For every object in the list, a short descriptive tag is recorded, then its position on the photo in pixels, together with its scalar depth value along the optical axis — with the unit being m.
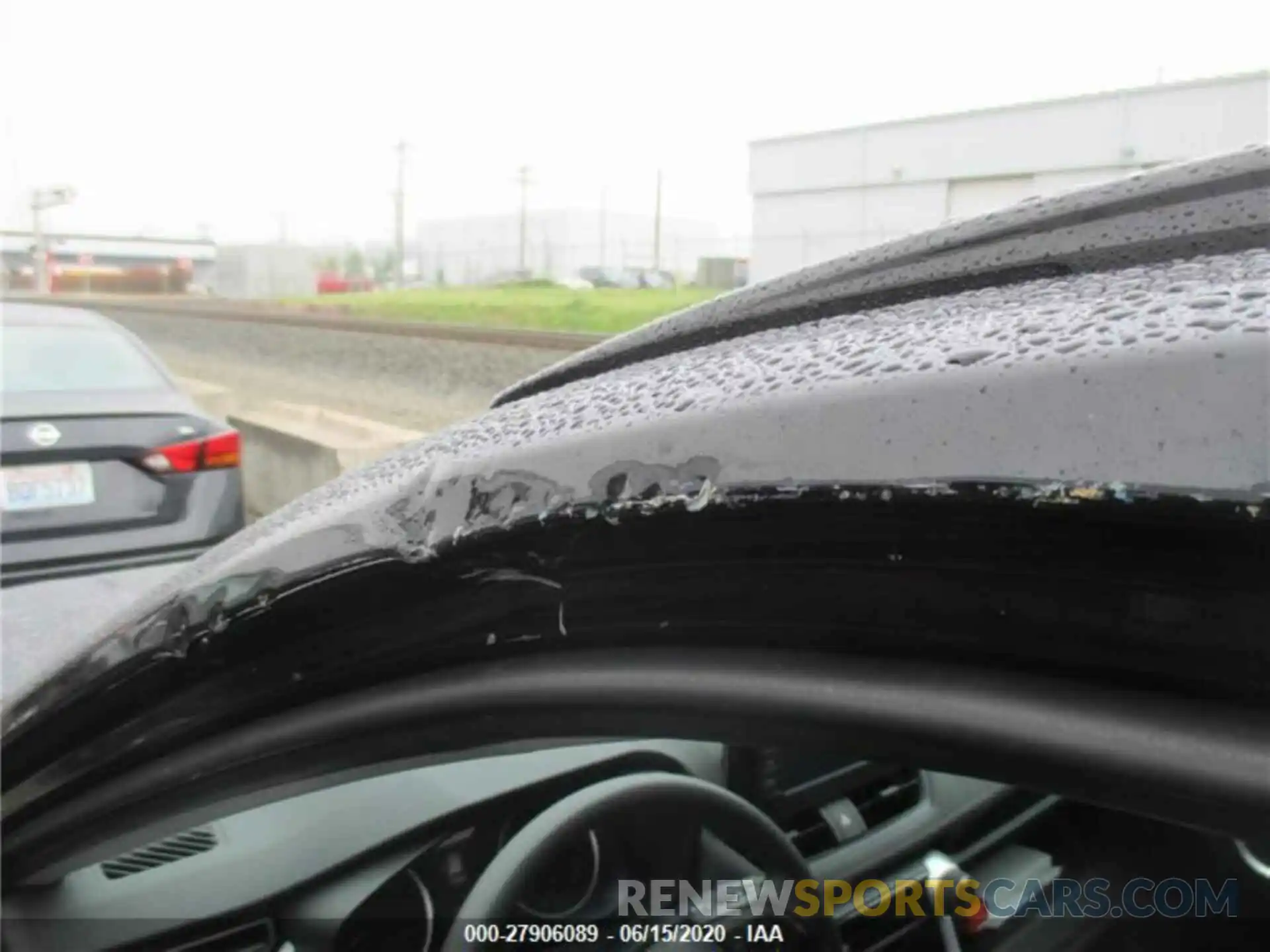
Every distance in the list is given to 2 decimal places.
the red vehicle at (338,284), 55.94
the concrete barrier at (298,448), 6.93
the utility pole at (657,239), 45.12
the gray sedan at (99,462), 5.29
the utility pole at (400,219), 48.53
